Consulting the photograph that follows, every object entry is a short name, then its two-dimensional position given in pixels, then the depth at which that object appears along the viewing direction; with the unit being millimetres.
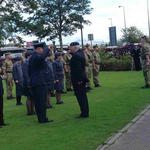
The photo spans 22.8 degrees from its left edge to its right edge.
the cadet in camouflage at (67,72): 16859
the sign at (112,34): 37562
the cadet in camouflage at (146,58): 14633
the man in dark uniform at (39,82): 9109
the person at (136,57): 25672
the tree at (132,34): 57656
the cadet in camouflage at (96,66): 17469
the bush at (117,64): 27359
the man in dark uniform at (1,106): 9116
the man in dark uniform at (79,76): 9430
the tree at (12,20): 44516
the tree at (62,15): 63422
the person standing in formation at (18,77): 13013
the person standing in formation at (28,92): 10672
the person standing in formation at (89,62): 16531
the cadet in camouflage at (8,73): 15617
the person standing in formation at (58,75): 12336
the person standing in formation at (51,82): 11903
